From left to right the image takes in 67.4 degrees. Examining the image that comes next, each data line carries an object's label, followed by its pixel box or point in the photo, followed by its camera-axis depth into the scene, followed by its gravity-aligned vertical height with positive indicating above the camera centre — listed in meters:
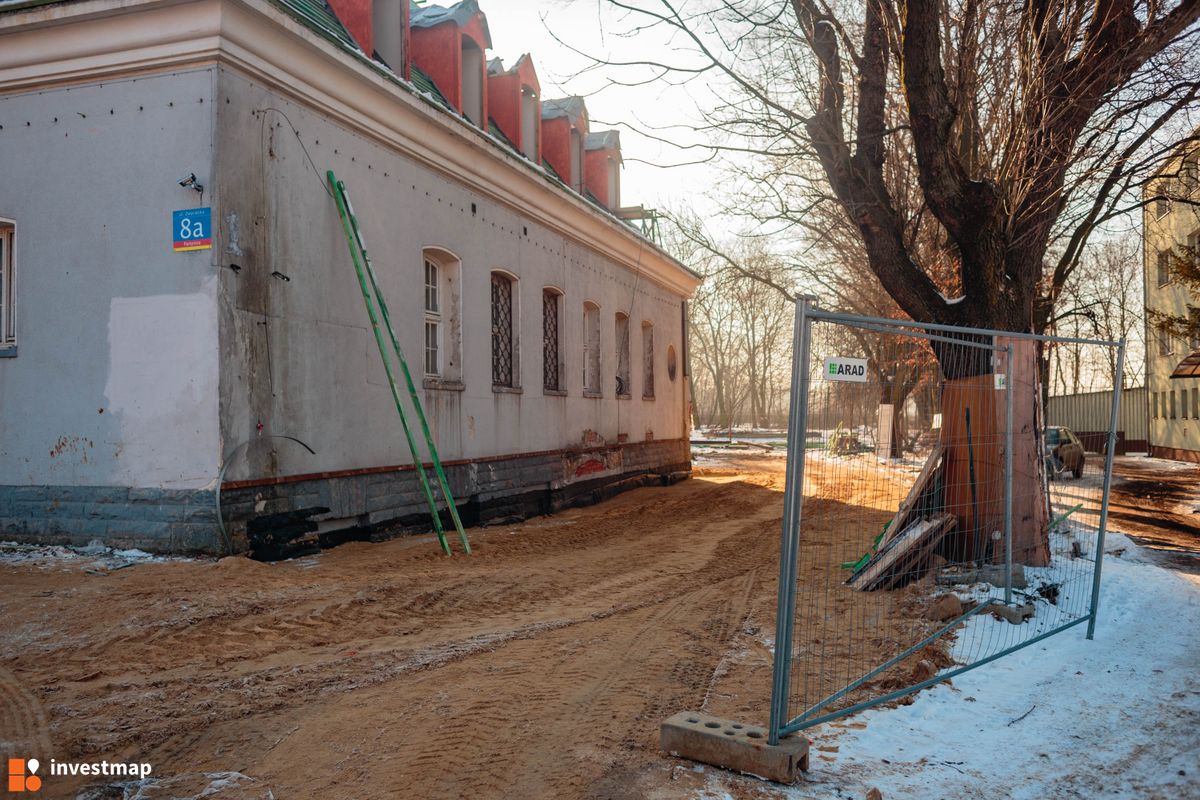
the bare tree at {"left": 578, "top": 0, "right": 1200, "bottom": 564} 8.96 +3.33
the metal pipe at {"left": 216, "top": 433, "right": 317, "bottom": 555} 8.44 -0.93
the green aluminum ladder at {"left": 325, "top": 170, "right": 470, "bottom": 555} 10.08 +1.24
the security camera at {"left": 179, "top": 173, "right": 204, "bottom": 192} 8.66 +2.29
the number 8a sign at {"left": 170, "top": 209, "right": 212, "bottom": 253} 8.62 +1.83
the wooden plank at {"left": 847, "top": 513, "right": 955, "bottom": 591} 8.32 -1.29
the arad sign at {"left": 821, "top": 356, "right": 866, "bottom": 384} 4.46 +0.22
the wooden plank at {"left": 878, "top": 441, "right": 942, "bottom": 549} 8.67 -0.79
